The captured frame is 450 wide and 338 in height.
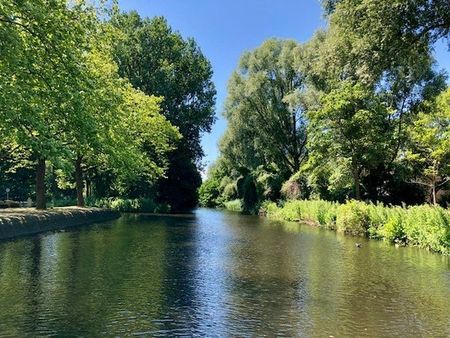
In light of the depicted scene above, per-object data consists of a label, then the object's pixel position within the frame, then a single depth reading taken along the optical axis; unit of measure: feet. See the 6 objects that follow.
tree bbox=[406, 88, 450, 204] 101.95
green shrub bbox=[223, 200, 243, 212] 204.13
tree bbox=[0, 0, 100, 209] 41.22
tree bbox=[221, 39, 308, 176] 167.15
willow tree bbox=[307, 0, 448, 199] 55.36
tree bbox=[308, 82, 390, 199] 107.04
